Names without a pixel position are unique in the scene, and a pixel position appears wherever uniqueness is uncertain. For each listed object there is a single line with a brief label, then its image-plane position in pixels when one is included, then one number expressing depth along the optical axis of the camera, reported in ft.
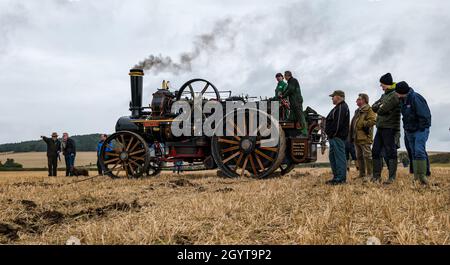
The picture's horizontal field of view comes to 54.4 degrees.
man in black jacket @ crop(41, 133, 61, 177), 48.03
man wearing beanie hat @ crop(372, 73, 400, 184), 23.29
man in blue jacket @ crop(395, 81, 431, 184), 21.11
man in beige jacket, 27.25
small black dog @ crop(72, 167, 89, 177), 45.32
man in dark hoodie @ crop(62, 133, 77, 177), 48.19
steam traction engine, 30.04
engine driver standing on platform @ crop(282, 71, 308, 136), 29.76
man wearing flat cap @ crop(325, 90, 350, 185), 22.84
